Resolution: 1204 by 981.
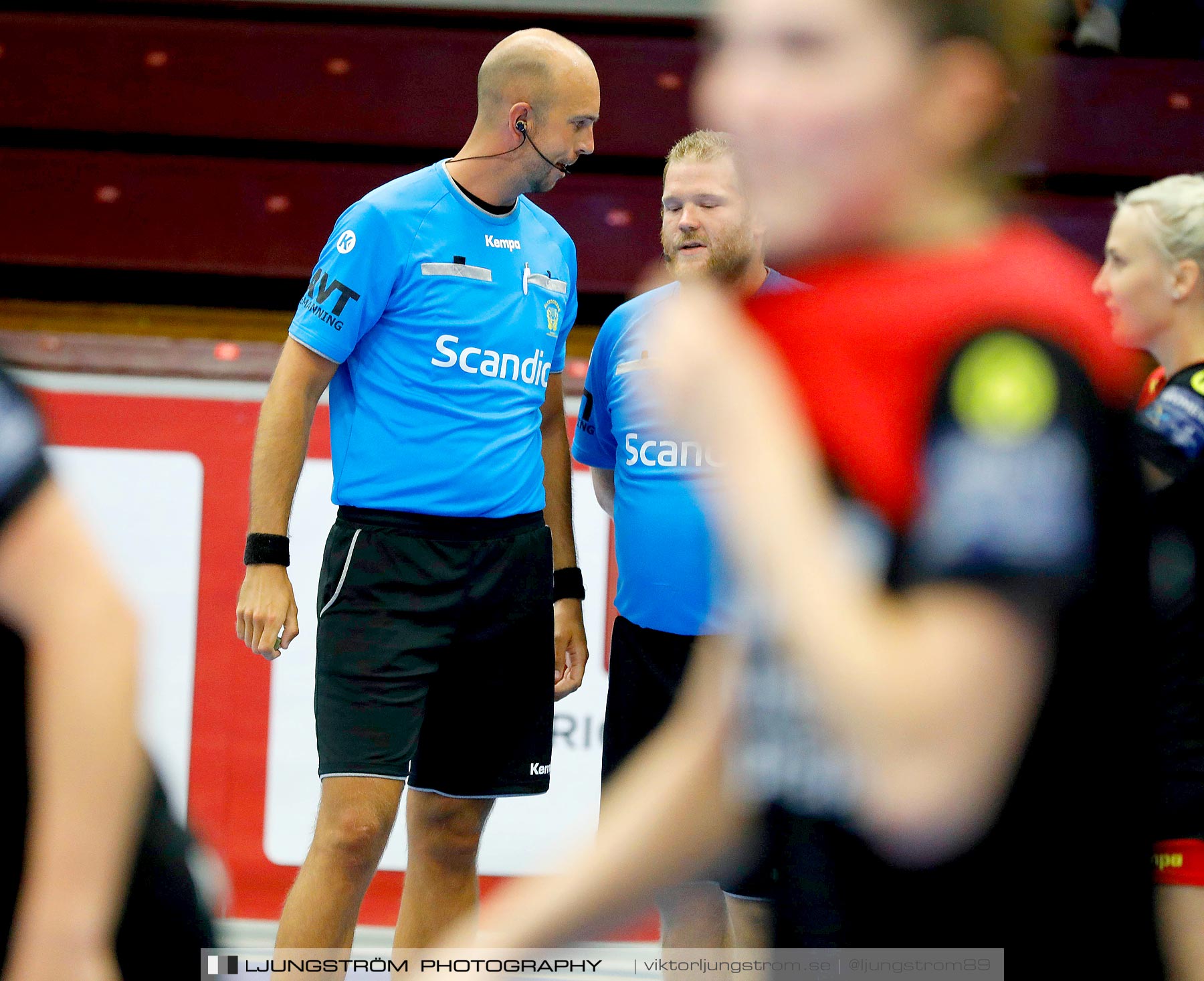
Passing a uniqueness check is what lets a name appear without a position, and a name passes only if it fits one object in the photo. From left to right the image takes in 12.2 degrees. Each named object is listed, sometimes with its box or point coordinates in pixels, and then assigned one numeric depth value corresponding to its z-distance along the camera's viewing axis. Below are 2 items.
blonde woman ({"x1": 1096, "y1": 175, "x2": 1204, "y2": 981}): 8.17
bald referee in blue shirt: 8.97
